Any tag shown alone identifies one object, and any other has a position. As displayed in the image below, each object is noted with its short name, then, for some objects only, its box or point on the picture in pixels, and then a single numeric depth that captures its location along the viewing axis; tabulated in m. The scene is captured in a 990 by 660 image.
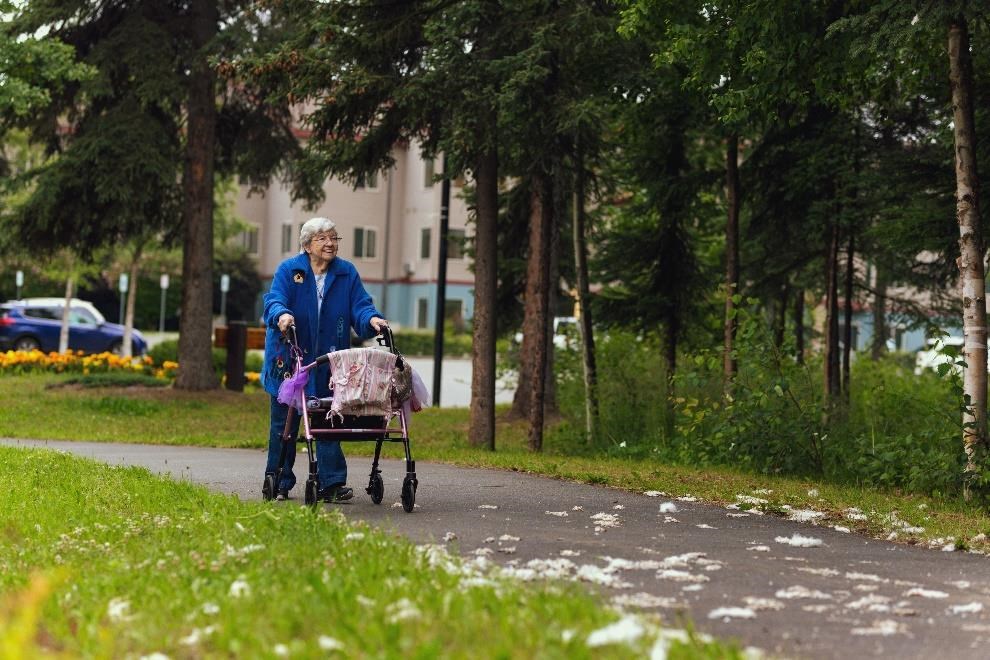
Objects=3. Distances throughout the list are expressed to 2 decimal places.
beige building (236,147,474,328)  65.00
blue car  43.47
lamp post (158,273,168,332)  55.34
